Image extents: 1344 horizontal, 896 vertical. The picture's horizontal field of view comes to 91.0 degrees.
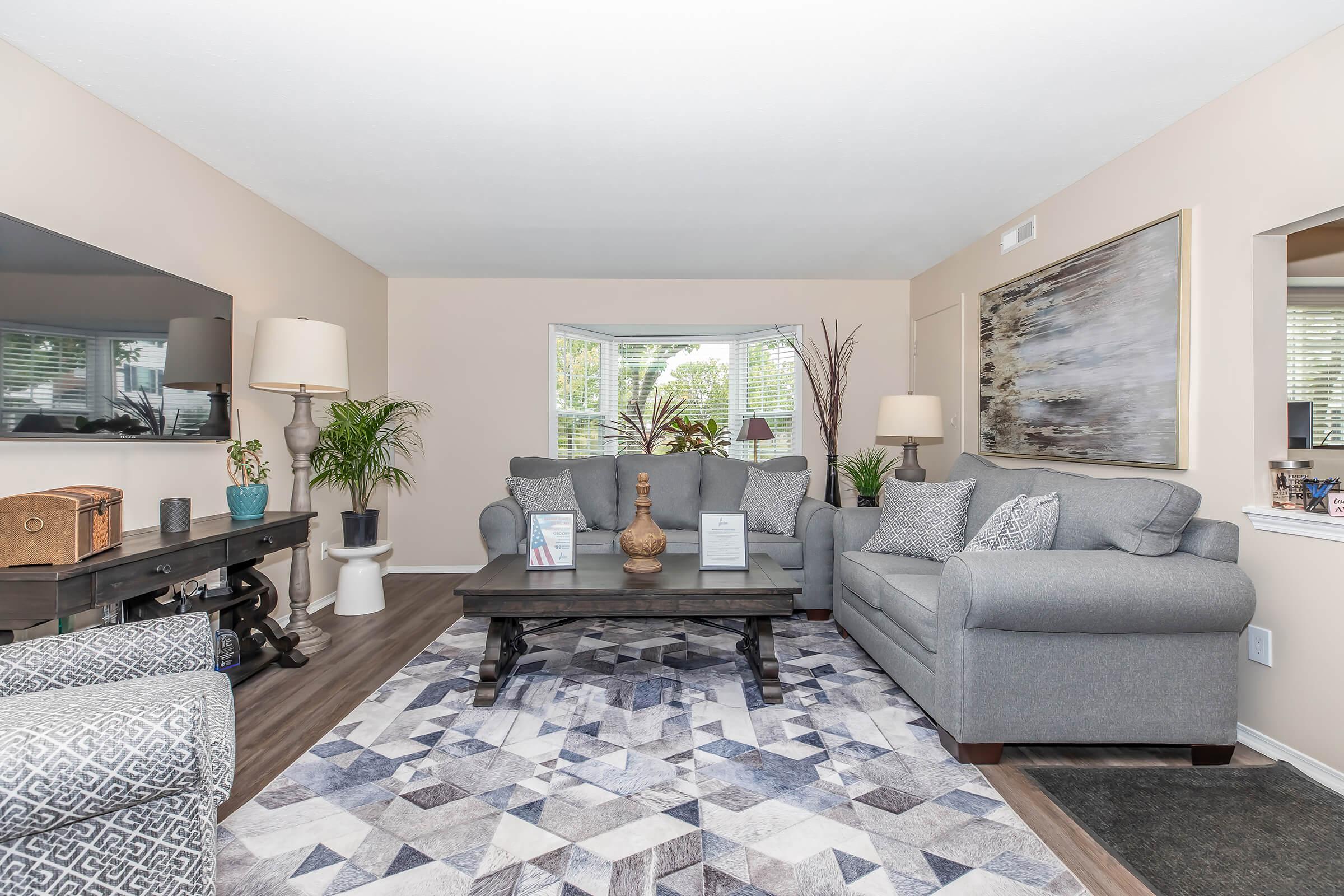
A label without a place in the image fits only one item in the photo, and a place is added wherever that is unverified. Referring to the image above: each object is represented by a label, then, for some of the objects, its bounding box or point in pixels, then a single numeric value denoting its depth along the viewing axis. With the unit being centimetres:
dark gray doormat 165
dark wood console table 192
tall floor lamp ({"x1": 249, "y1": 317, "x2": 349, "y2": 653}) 325
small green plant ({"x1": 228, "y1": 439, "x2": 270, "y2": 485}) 315
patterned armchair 111
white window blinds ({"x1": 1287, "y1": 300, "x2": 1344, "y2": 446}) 291
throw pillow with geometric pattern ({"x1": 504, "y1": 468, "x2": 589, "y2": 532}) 433
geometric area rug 166
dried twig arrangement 537
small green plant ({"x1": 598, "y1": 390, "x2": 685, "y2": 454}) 614
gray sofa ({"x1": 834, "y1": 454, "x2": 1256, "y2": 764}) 212
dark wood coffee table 275
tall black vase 503
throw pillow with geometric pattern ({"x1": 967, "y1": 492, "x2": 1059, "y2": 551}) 265
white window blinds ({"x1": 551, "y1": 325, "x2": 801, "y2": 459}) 584
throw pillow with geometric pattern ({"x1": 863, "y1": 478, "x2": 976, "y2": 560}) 333
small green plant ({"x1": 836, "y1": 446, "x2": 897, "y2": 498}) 480
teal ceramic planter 306
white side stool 413
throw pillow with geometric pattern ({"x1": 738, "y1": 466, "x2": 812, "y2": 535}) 430
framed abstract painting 273
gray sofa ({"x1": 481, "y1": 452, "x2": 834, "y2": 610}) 415
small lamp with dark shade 548
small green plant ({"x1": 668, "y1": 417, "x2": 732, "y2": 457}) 607
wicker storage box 197
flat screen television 213
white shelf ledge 211
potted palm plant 397
